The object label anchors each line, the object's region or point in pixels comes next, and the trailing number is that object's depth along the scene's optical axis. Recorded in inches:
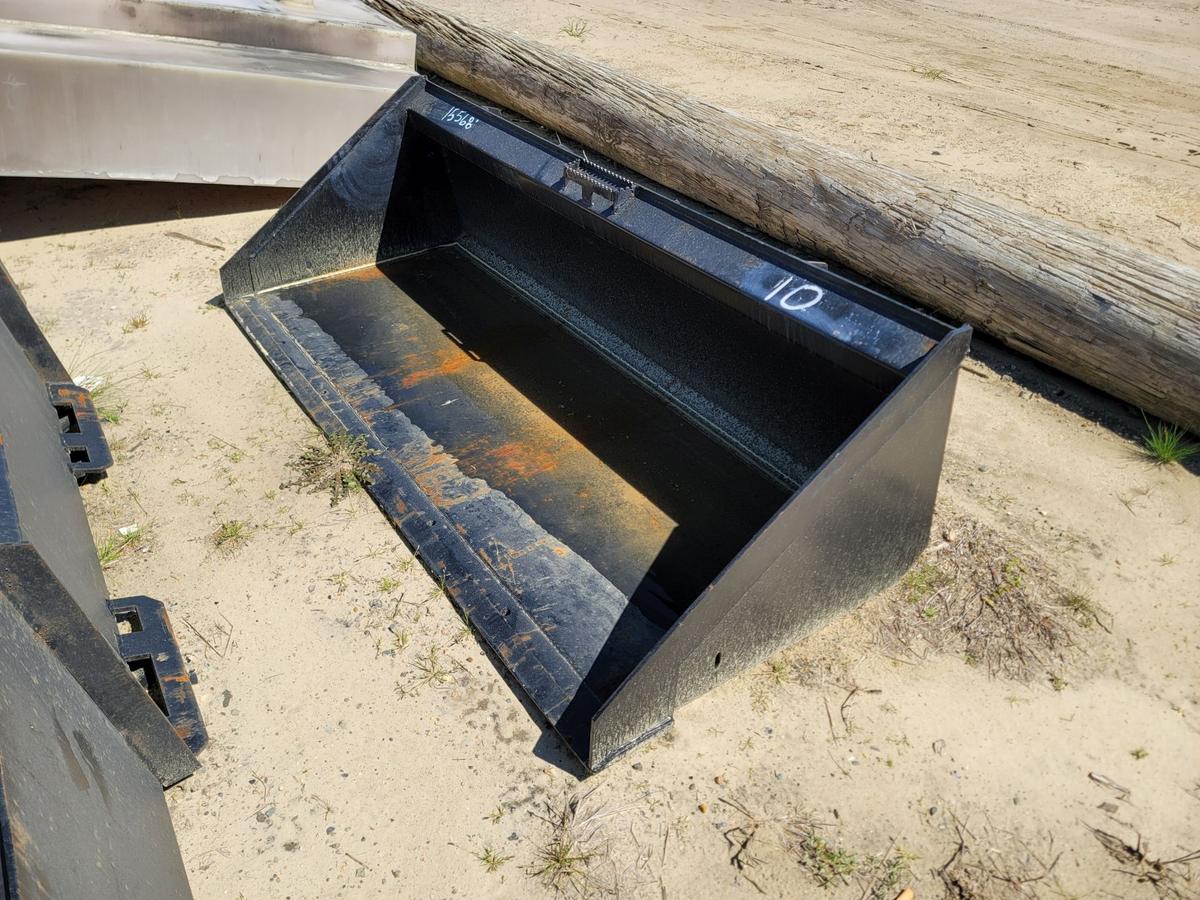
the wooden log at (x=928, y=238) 137.3
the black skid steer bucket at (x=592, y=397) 93.0
